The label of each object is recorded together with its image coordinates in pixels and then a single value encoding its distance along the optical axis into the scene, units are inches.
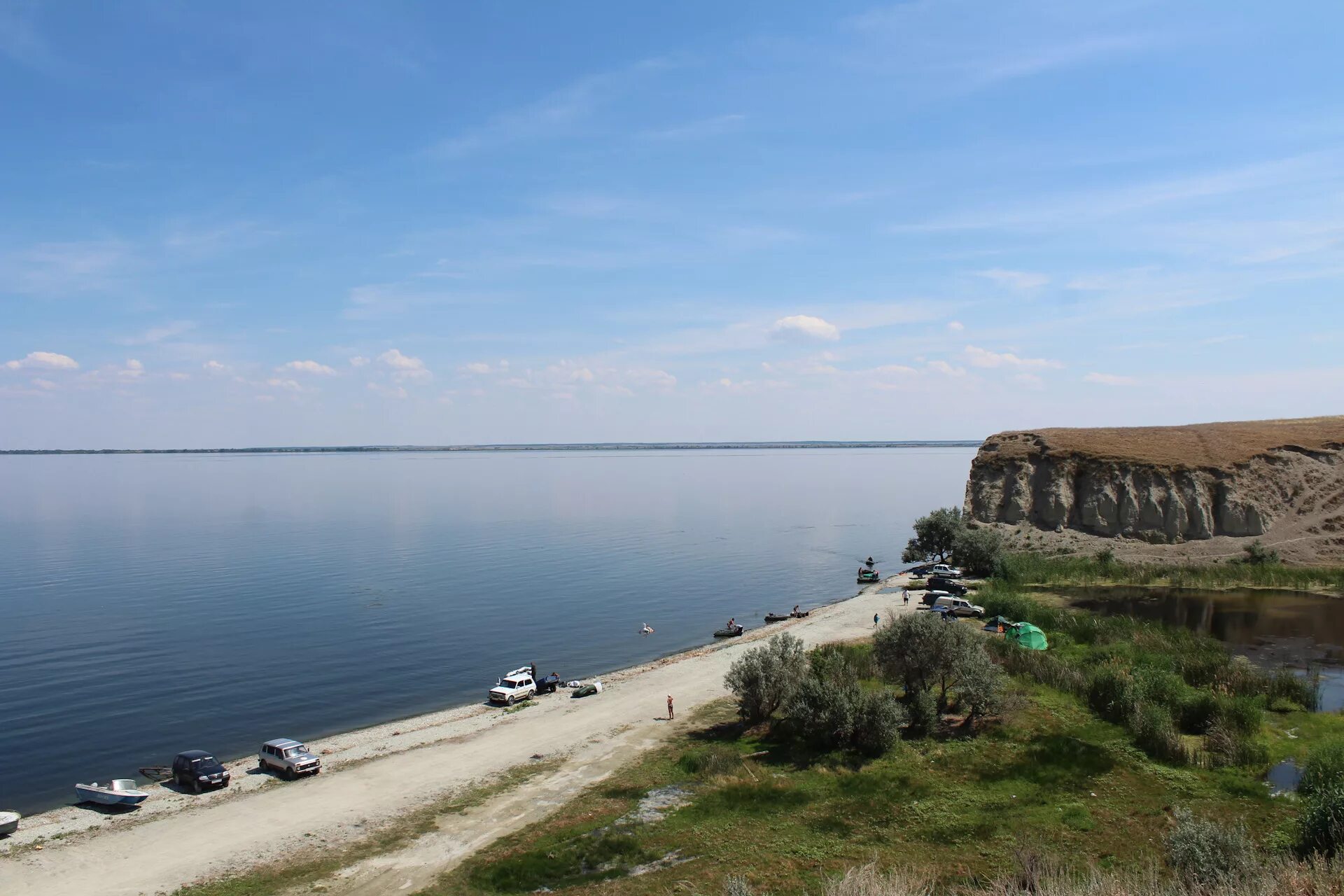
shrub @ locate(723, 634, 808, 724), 1561.3
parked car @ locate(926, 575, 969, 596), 2883.9
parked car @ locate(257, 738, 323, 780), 1488.7
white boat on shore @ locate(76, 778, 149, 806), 1371.8
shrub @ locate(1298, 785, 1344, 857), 872.3
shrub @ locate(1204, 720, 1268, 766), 1251.2
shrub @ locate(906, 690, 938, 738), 1446.9
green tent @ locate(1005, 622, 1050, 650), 1990.7
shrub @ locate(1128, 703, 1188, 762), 1278.3
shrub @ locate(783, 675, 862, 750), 1396.4
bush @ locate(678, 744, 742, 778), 1323.8
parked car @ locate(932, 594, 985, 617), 2456.9
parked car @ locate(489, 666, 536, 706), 2004.2
